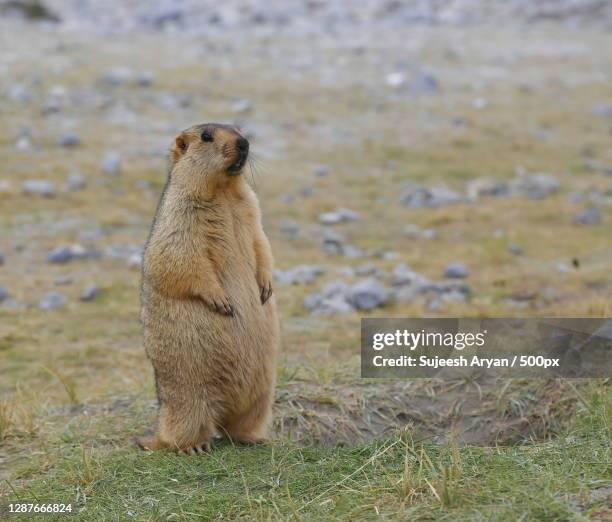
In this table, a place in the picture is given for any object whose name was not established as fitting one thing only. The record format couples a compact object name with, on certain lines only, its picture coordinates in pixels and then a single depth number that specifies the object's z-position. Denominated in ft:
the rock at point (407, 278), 31.86
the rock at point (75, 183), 41.42
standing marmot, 16.76
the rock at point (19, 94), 54.19
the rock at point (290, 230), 38.17
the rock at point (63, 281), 32.37
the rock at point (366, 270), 33.91
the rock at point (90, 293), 31.14
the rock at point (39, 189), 40.27
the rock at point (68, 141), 47.24
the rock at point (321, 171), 46.70
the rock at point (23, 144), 46.11
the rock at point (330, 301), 29.76
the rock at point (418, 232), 38.86
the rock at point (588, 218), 40.01
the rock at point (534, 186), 44.06
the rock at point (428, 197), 42.65
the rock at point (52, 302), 30.32
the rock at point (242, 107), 55.67
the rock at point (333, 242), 36.55
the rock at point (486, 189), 44.29
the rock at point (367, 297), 30.30
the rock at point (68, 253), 34.22
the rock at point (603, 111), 59.41
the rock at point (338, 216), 40.29
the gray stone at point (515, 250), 36.58
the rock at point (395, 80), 64.56
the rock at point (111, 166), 43.78
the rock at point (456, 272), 33.55
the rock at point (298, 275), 32.73
